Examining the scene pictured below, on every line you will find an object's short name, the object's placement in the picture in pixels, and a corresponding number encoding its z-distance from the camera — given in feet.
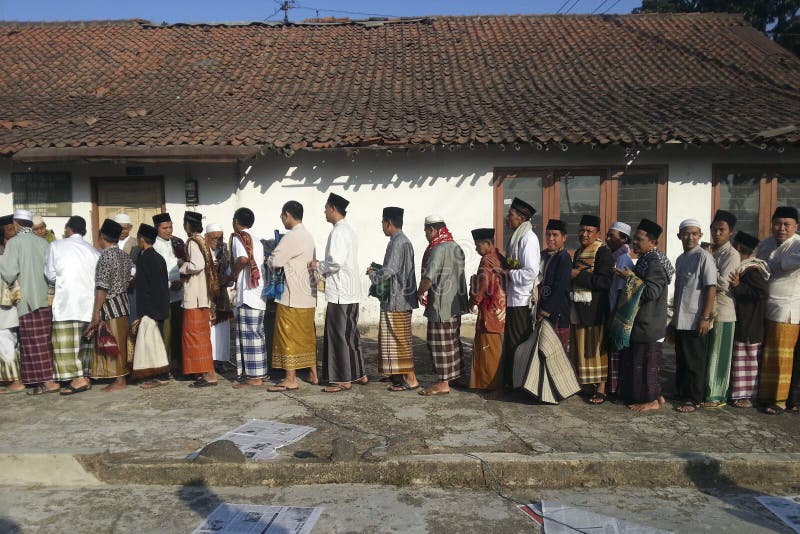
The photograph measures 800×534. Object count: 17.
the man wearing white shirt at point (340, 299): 19.77
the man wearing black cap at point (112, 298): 19.44
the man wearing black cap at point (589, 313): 18.33
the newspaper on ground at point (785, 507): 12.09
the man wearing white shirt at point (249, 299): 20.44
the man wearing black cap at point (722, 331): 17.78
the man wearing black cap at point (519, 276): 18.56
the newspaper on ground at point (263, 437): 14.67
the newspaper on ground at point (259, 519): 11.73
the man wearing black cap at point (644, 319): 17.46
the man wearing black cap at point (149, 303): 19.88
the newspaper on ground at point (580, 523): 11.68
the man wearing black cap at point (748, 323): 17.56
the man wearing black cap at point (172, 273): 21.58
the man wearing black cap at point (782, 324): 17.46
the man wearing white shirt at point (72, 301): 19.49
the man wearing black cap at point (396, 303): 19.72
